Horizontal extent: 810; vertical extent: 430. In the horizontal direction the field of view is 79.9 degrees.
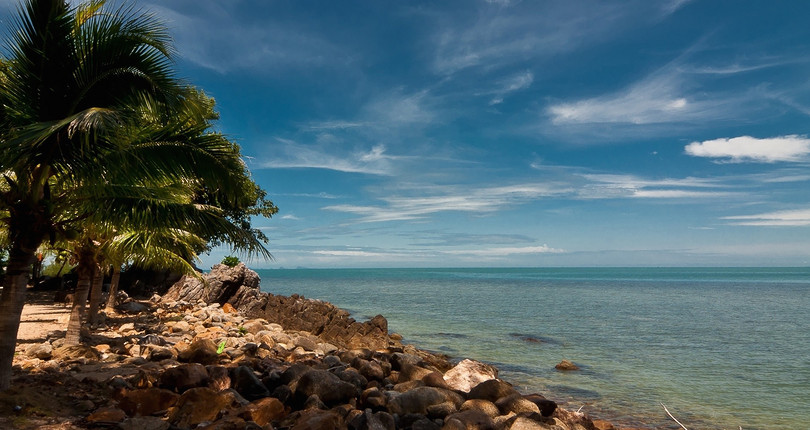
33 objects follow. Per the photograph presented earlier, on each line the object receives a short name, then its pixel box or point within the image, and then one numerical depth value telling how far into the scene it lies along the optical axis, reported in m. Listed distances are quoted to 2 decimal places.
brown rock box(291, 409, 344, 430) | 7.10
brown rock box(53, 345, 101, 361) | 11.43
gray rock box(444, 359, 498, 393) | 11.87
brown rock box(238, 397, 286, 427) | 7.75
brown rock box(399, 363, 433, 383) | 11.40
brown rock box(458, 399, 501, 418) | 9.01
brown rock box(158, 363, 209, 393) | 9.10
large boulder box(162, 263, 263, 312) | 26.97
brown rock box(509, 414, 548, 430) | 7.71
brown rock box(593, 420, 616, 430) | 10.34
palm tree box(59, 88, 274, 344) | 8.35
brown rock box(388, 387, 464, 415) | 8.97
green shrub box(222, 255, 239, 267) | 28.76
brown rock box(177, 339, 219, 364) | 12.15
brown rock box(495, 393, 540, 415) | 9.13
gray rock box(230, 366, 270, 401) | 9.61
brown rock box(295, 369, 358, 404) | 9.09
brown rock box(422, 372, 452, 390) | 10.30
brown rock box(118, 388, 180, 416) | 8.12
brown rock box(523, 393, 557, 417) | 9.62
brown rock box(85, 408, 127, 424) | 7.29
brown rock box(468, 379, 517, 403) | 9.91
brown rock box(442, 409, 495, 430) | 7.74
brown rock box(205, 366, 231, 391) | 9.45
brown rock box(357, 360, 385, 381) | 11.77
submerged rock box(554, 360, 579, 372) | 17.08
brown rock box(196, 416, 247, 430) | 6.92
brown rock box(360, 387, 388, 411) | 9.12
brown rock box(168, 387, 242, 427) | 7.62
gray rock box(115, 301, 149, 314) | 22.41
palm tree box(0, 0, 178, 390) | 7.72
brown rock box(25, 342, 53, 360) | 11.12
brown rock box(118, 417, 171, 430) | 6.93
